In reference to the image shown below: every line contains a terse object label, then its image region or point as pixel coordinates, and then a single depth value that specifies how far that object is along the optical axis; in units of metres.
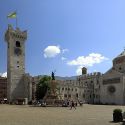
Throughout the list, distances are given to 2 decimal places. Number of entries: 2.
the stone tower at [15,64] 49.84
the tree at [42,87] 49.77
